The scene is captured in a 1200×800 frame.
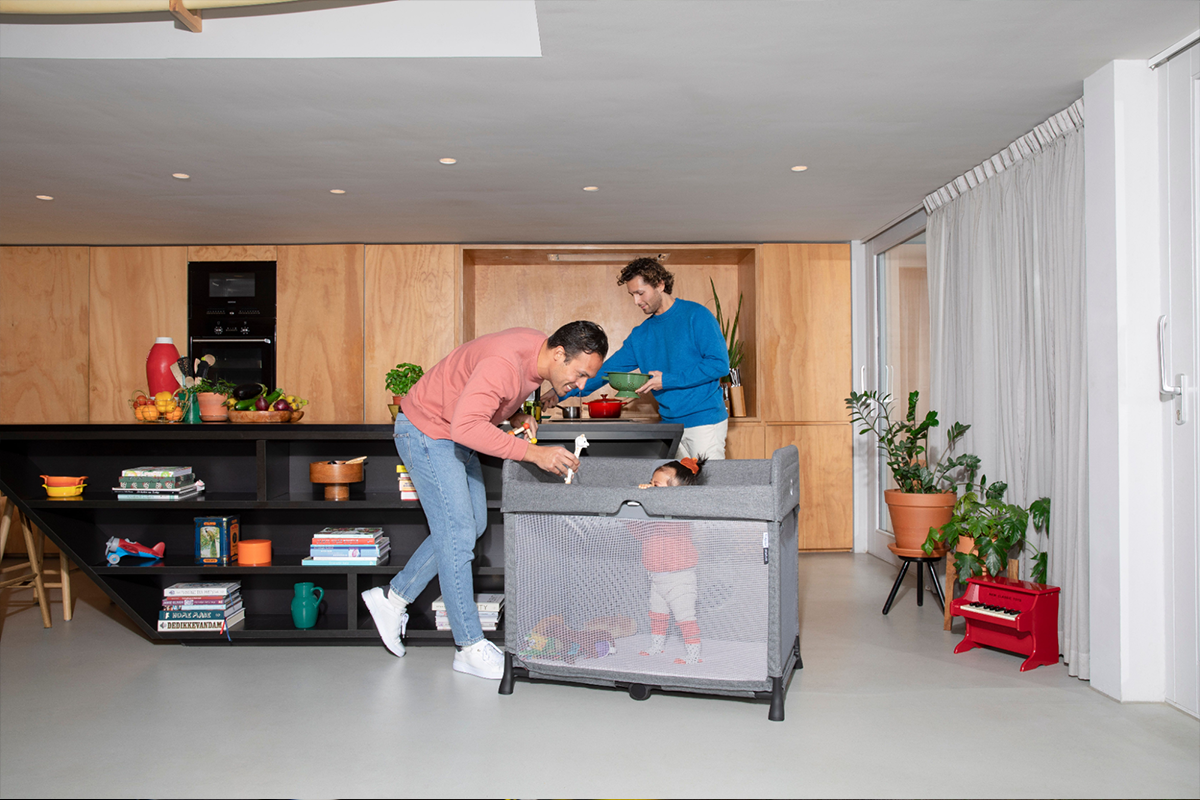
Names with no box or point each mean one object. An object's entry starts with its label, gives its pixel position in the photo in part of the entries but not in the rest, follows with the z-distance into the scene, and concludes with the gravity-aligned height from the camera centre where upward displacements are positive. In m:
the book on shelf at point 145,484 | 3.03 -0.31
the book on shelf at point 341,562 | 3.04 -0.62
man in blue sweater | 3.36 +0.18
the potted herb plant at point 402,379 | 3.11 +0.10
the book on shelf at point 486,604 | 3.03 -0.79
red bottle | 3.26 +0.16
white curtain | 2.76 +0.27
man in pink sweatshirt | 2.39 -0.14
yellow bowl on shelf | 3.08 -0.34
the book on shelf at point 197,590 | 3.03 -0.73
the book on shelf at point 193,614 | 3.03 -0.82
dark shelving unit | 3.02 -0.41
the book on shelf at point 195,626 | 3.03 -0.87
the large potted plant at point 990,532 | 2.95 -0.53
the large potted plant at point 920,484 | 3.49 -0.41
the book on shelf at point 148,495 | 3.03 -0.35
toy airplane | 3.08 -0.58
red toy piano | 2.79 -0.82
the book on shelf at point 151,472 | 3.04 -0.26
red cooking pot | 3.31 -0.03
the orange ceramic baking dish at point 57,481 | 3.08 -0.30
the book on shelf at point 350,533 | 3.05 -0.51
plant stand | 3.46 -0.78
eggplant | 3.17 +0.05
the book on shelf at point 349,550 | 3.05 -0.58
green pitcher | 3.07 -0.81
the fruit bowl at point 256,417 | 3.07 -0.05
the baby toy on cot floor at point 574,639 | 2.32 -0.73
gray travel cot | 2.21 -0.54
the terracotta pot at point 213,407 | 3.12 -0.01
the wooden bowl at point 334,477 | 3.08 -0.29
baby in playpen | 2.23 -0.52
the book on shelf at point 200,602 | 3.03 -0.78
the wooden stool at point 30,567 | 3.41 -0.72
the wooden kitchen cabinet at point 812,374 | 5.00 +0.16
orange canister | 3.08 -0.59
